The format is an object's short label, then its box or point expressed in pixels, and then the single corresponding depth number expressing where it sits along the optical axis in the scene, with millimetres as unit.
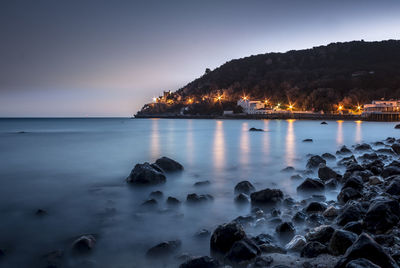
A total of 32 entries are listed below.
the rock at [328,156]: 14375
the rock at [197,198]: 7712
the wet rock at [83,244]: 4918
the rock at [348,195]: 6898
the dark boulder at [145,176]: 9625
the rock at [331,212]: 5898
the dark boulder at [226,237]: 4613
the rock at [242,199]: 7430
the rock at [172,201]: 7421
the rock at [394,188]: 6531
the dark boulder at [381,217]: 4688
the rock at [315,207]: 6300
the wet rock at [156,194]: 8127
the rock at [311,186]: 8250
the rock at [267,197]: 7086
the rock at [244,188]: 8422
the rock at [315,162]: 12173
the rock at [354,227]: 4734
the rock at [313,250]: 4145
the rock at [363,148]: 18125
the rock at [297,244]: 4531
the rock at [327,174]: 9391
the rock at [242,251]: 4195
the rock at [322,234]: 4516
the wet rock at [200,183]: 9962
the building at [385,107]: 88688
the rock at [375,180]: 7961
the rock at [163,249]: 4734
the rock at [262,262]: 4023
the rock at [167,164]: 11774
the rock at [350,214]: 5320
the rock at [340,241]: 3979
